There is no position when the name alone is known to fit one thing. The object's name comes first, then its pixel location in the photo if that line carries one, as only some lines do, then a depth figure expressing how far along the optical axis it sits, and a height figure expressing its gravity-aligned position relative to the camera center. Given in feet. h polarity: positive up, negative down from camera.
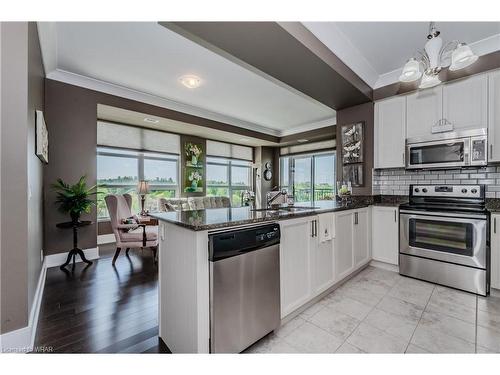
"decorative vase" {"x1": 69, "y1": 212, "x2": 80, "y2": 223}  10.55 -1.36
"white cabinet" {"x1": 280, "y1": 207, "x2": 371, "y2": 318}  6.06 -2.20
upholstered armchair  10.96 -2.30
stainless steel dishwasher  4.38 -2.11
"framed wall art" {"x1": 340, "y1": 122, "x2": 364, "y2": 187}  11.37 +1.71
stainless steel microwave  8.20 +1.38
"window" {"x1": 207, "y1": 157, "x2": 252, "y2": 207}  21.67 +0.92
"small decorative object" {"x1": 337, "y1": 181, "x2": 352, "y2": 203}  11.08 -0.25
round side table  10.43 -2.43
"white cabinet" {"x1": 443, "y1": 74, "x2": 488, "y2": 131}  8.25 +3.13
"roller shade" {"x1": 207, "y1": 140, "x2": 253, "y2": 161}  21.50 +3.61
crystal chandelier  5.61 +3.26
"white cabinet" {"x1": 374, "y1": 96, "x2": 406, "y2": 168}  10.24 +2.46
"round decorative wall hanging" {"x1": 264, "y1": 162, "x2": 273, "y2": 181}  25.14 +1.57
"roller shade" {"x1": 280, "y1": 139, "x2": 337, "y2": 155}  20.76 +3.84
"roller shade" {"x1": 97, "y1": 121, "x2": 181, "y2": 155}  15.37 +3.56
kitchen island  4.27 -1.61
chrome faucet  9.05 -0.44
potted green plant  10.48 -0.57
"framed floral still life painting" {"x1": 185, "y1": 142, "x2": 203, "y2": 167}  19.27 +2.84
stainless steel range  7.73 -1.91
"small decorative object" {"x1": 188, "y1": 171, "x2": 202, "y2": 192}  19.60 +0.64
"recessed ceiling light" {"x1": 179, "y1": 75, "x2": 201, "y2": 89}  10.70 +5.02
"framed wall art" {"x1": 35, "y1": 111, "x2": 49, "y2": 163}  6.94 +1.64
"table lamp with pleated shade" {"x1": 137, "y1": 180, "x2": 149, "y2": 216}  14.37 -0.09
